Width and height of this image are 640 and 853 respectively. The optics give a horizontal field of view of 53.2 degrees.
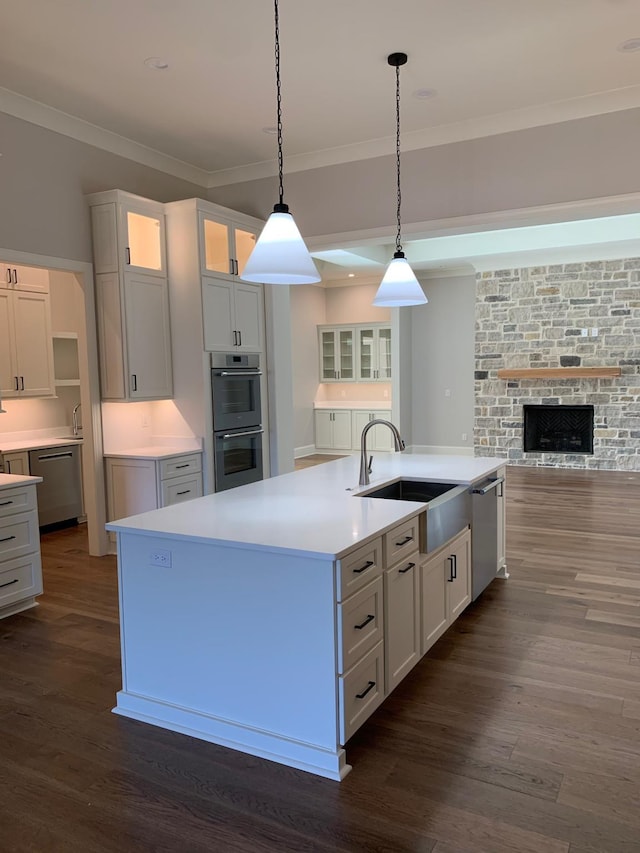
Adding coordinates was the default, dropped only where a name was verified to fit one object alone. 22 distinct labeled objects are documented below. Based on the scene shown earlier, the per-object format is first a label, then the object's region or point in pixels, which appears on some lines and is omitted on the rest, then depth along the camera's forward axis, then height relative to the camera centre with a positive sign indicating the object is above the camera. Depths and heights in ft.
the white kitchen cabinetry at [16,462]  17.83 -2.39
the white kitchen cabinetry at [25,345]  18.21 +0.94
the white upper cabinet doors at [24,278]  18.17 +2.87
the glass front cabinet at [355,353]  34.40 +0.96
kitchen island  7.43 -3.11
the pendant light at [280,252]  8.69 +1.63
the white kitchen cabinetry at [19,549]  12.54 -3.43
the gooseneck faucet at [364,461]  10.81 -1.64
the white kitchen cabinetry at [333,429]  34.71 -3.19
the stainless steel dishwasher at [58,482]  18.89 -3.23
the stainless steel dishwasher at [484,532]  12.15 -3.25
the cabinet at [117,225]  15.98 +3.78
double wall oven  17.74 -1.34
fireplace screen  30.30 -3.04
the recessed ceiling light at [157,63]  12.57 +6.18
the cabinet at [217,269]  17.10 +2.87
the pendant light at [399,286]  12.26 +1.60
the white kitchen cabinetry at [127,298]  16.10 +1.97
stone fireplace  28.84 +0.54
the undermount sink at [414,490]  12.09 -2.33
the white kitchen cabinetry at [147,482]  16.15 -2.77
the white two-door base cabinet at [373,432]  33.68 -3.28
